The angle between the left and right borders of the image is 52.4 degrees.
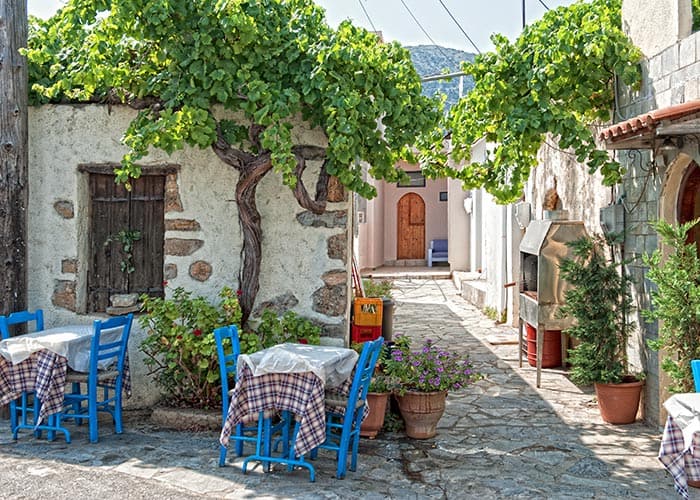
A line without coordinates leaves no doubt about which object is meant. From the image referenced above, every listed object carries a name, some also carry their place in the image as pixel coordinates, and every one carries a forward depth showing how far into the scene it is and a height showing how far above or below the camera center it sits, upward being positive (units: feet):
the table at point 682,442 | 10.68 -3.04
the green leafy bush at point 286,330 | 18.06 -2.18
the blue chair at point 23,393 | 17.10 -3.60
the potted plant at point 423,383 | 17.29 -3.39
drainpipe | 37.52 -0.77
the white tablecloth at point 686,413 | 10.69 -2.60
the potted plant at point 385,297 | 24.84 -2.00
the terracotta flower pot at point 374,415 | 17.26 -4.13
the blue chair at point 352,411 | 14.57 -3.52
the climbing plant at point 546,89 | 19.01 +4.37
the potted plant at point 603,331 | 18.90 -2.37
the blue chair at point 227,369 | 15.31 -2.78
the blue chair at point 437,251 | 73.15 -0.68
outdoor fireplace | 23.22 -1.06
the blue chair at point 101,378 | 16.88 -3.22
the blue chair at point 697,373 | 12.19 -2.21
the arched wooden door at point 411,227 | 76.84 +1.89
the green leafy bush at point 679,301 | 15.39 -1.24
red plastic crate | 22.02 -2.74
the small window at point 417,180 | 73.67 +6.86
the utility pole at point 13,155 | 18.85 +2.41
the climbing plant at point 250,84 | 16.69 +3.97
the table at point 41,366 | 16.46 -2.85
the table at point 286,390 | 14.14 -2.95
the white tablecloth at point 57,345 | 16.60 -2.37
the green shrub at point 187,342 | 17.56 -2.43
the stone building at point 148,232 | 18.99 +0.34
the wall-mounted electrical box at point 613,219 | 20.31 +0.76
